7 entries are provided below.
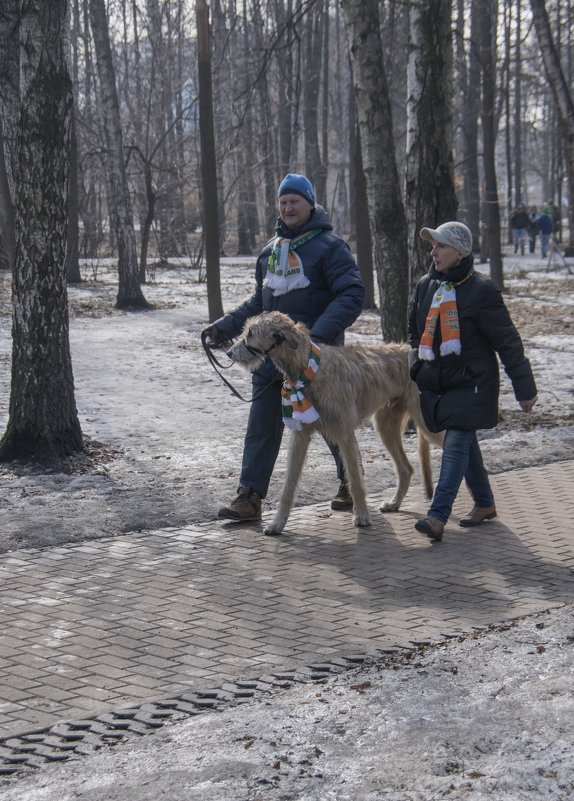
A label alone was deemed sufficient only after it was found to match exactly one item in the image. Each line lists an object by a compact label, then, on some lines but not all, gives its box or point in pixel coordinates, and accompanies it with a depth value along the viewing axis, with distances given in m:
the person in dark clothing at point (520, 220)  33.84
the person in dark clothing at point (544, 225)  32.19
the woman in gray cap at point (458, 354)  5.80
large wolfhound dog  5.82
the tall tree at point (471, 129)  33.16
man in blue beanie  6.24
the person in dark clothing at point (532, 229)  35.19
